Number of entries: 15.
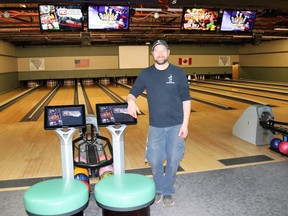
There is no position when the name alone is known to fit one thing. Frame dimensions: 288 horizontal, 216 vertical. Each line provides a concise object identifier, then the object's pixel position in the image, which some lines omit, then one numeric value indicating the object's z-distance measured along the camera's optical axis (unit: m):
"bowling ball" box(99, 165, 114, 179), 2.23
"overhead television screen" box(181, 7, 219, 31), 4.55
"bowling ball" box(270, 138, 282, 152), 2.97
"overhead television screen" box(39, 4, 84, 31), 4.06
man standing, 1.83
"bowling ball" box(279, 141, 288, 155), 2.81
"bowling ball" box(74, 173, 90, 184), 2.12
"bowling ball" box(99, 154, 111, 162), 2.48
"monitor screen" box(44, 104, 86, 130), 1.83
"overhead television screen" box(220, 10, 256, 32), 4.72
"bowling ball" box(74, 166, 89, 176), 2.22
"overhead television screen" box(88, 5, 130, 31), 4.19
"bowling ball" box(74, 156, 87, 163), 2.41
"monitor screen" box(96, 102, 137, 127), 1.88
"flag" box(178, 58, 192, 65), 13.42
